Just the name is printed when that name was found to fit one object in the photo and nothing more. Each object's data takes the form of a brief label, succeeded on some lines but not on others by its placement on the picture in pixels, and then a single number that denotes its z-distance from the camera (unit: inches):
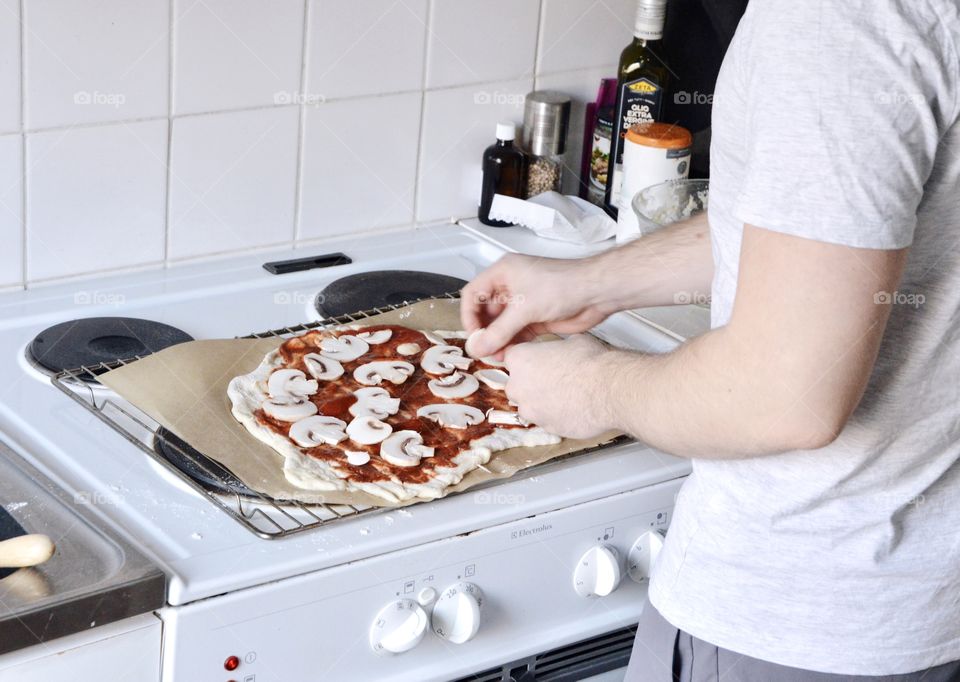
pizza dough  90.2
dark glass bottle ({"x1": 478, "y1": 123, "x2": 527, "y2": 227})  109.9
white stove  85.2
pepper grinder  110.2
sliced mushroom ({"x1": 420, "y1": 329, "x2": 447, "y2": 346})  98.7
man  77.0
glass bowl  104.8
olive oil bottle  109.9
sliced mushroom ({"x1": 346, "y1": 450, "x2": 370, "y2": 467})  90.5
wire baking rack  87.7
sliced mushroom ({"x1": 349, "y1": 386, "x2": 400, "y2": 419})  93.8
